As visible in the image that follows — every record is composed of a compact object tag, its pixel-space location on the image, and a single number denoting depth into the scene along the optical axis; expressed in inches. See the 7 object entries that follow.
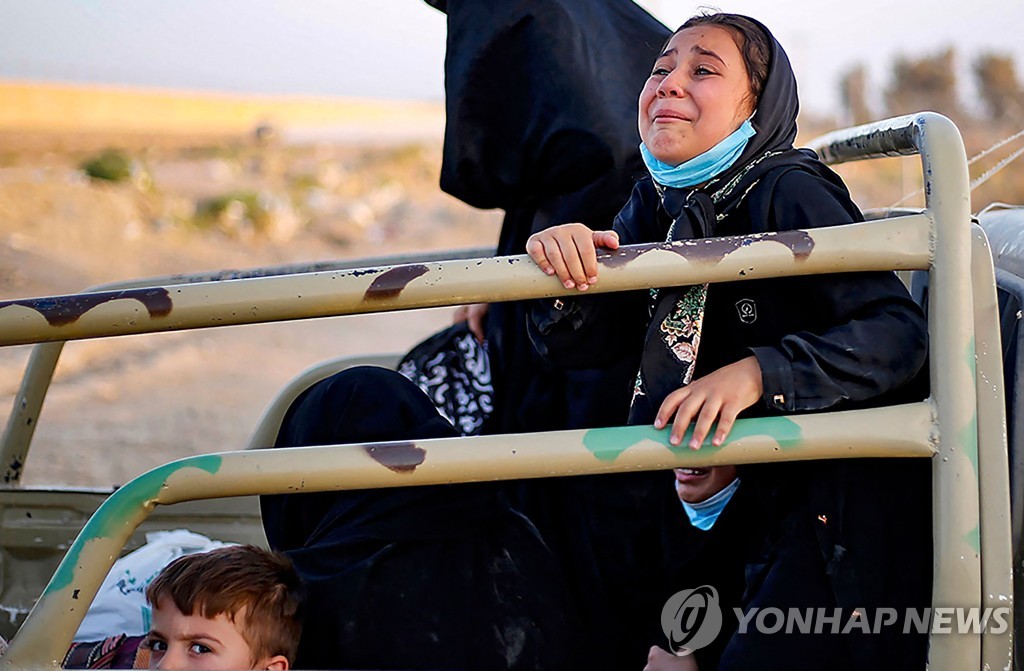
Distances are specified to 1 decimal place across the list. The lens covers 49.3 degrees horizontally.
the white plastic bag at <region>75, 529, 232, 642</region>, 87.7
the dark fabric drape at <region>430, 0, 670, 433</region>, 95.8
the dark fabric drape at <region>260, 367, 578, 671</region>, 69.5
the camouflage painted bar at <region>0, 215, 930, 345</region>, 57.6
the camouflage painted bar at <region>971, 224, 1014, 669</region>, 57.2
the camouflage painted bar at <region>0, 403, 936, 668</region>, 56.3
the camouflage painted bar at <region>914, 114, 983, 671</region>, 56.9
